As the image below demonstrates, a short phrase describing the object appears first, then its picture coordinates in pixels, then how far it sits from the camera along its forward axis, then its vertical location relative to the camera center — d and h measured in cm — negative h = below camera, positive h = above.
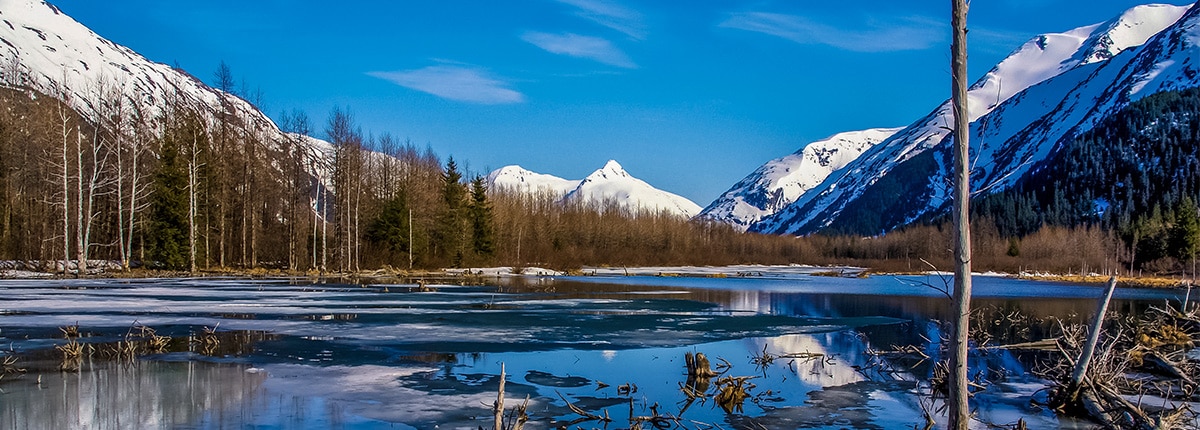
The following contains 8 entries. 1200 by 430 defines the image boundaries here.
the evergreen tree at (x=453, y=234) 6619 +102
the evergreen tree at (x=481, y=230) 7175 +143
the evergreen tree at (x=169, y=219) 4712 +178
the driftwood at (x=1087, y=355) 944 -147
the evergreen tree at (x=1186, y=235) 8294 +33
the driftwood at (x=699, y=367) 1298 -199
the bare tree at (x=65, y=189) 3712 +283
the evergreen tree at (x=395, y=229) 6138 +140
